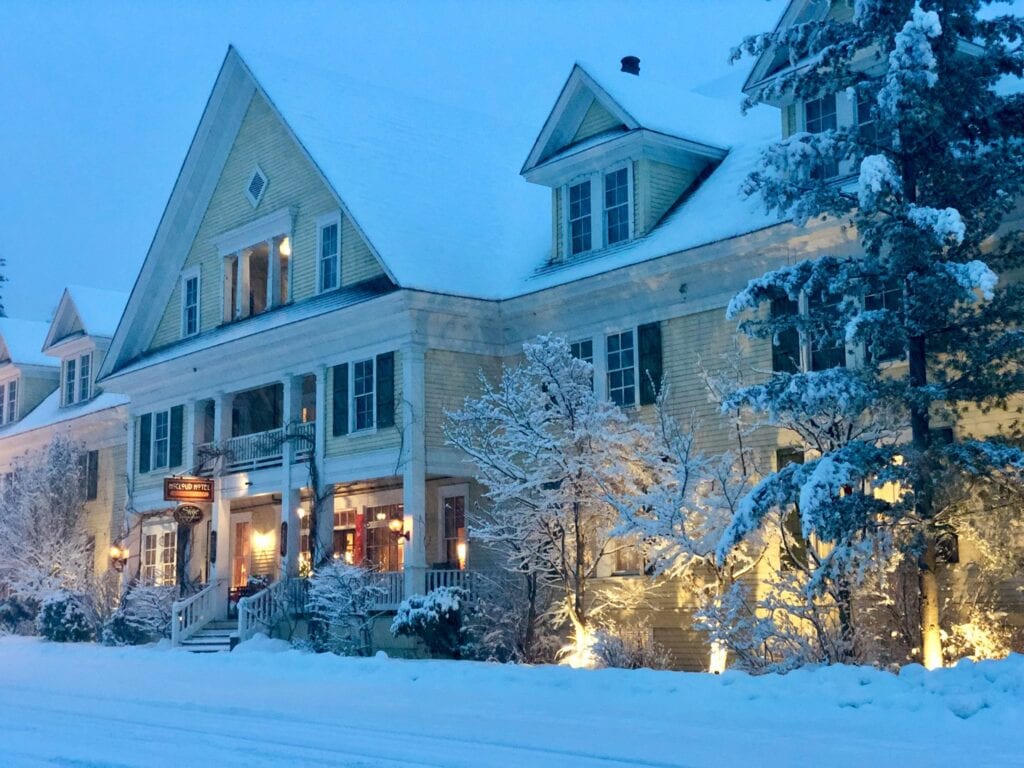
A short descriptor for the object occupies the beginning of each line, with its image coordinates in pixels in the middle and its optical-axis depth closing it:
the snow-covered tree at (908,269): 14.55
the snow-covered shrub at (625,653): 19.48
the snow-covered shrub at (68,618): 30.95
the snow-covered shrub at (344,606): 24.39
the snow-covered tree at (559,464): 19.95
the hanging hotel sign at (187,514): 30.14
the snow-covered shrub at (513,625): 21.89
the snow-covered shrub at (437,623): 22.45
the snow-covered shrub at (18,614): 35.06
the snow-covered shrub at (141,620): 29.19
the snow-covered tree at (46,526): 35.05
